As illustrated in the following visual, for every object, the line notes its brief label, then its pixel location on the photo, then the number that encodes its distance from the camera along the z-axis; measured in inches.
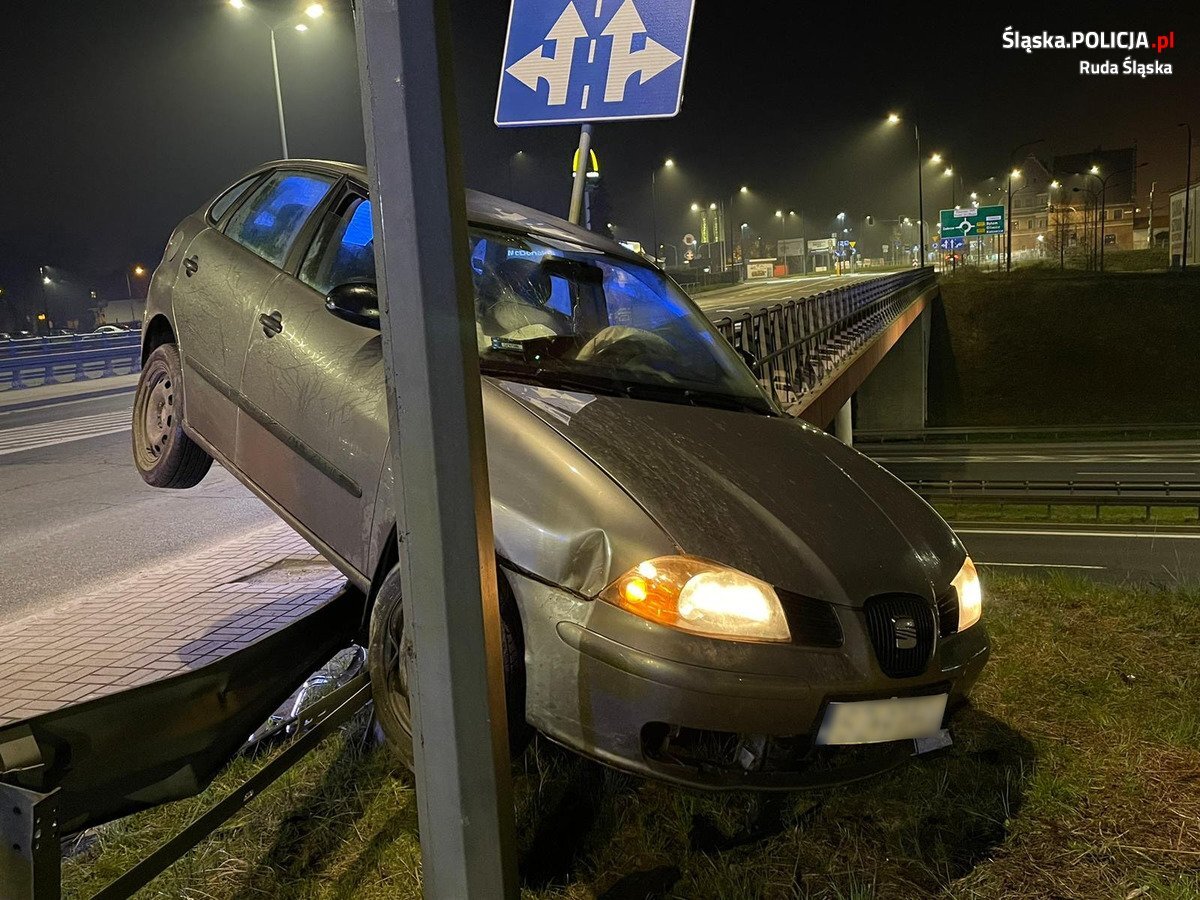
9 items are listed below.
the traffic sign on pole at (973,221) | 2496.3
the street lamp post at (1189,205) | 2090.1
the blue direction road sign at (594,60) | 230.5
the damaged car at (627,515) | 94.7
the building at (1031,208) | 3973.9
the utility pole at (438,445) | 75.2
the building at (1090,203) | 3230.8
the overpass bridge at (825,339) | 346.6
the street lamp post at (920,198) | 1696.6
